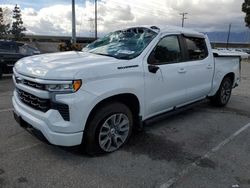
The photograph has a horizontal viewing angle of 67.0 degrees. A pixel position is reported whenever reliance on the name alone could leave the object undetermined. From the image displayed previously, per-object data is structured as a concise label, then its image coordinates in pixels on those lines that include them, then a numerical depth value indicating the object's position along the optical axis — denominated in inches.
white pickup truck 91.7
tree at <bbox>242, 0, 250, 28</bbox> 1167.0
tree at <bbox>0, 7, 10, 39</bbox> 1463.1
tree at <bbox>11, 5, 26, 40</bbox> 1714.8
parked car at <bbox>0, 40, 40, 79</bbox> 308.2
